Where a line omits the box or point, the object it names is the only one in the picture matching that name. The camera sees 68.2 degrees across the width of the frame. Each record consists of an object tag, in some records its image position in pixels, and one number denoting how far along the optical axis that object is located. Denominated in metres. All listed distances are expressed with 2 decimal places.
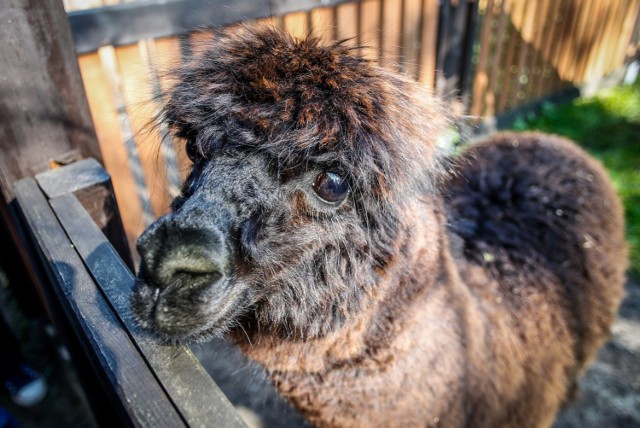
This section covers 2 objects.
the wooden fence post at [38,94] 0.58
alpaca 0.46
